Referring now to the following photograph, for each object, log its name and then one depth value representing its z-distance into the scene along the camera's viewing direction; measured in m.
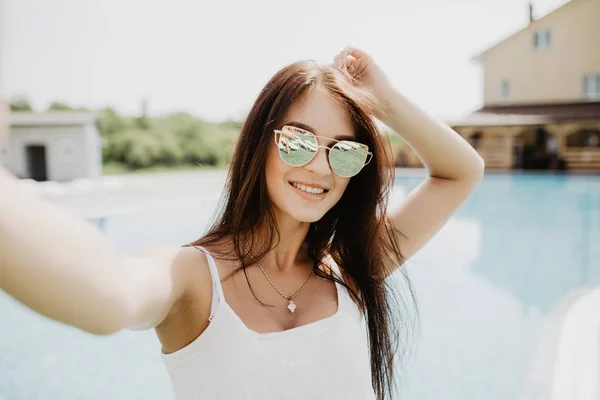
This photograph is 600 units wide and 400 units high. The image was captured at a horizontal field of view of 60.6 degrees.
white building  20.97
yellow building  21.20
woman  1.22
